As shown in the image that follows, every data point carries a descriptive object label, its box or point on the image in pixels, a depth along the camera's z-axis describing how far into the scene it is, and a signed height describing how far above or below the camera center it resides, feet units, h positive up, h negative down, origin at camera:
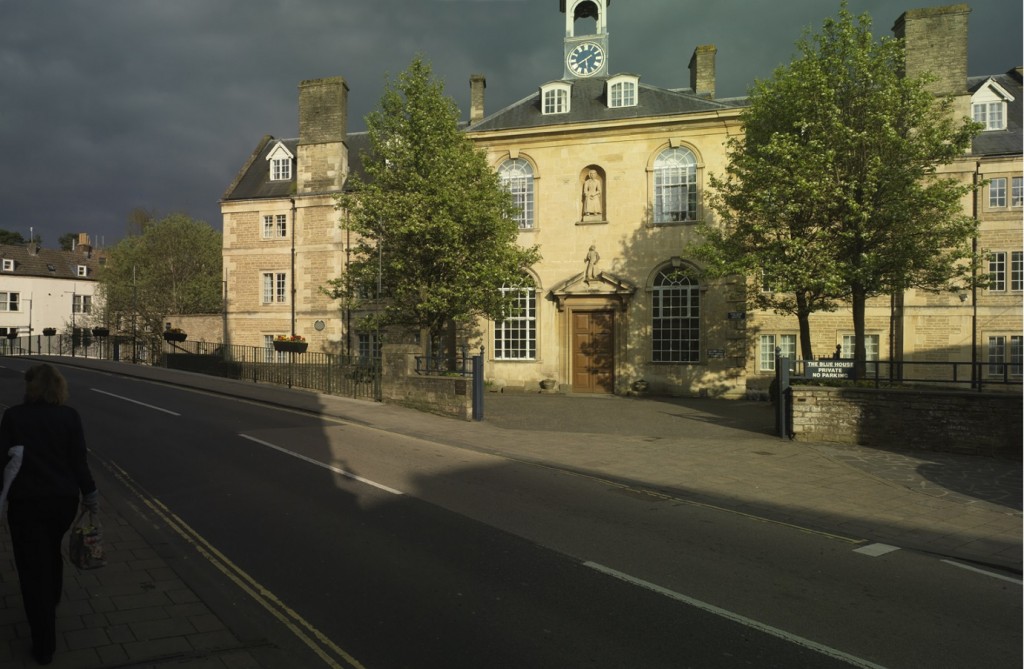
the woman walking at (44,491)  13.37 -3.24
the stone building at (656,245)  85.66 +11.76
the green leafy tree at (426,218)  70.23 +12.29
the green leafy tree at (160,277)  139.33 +12.21
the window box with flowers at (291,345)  95.66 -1.61
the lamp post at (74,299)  224.33 +11.78
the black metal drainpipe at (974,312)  84.28 +2.72
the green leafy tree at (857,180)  52.95 +12.48
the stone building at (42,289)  208.95 +14.68
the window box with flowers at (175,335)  103.38 -0.18
